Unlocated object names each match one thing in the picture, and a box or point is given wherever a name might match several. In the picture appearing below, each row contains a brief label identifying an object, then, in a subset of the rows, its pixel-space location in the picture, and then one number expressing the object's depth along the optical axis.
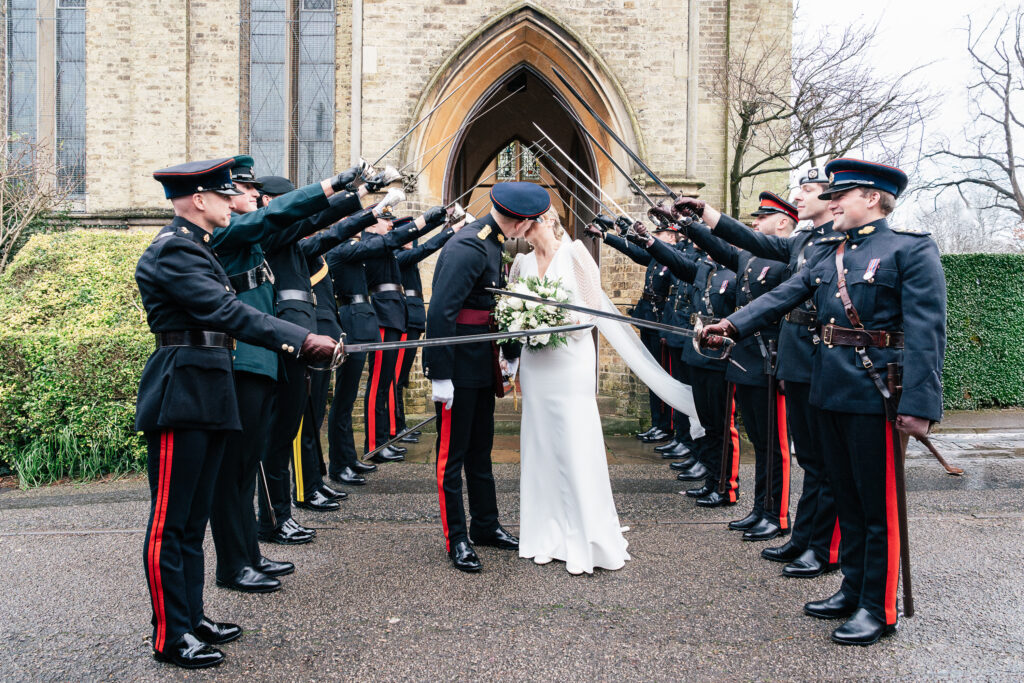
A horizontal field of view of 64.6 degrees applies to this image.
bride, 4.79
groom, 4.67
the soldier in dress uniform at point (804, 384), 4.62
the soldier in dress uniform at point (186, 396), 3.47
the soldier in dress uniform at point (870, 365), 3.61
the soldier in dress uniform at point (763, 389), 5.36
